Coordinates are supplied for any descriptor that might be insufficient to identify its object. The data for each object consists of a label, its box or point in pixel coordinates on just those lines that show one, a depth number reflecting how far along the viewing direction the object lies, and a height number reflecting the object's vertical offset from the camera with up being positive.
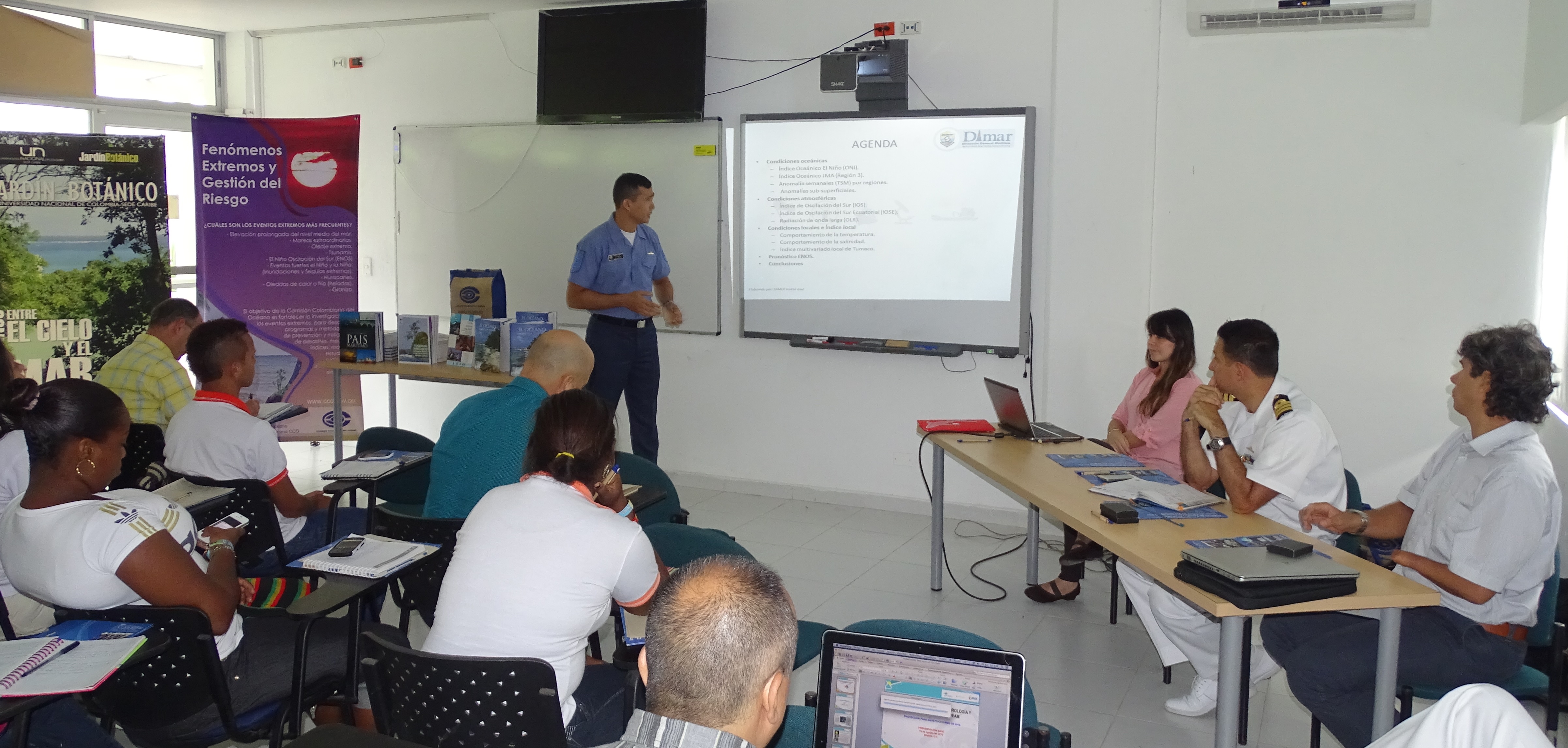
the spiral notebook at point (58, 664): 1.75 -0.69
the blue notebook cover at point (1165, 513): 2.96 -0.66
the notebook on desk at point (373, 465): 3.31 -0.63
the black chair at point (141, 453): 3.60 -0.63
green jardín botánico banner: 5.68 +0.14
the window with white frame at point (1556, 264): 4.18 +0.10
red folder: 4.32 -0.61
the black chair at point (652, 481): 3.26 -0.65
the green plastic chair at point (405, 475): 3.88 -0.75
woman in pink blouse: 4.00 -0.46
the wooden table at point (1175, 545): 2.32 -0.68
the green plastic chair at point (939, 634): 1.78 -0.64
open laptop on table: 4.11 -0.56
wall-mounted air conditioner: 4.44 +1.17
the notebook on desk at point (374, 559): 2.36 -0.67
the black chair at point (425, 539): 2.69 -0.70
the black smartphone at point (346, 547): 2.44 -0.65
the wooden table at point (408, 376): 5.43 -0.54
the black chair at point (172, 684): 2.09 -0.86
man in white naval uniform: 3.07 -0.54
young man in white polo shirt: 3.14 -0.50
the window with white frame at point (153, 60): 6.68 +1.43
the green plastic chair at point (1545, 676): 2.57 -0.99
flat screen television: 5.86 +1.23
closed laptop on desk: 2.28 -0.64
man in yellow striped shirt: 4.18 -0.41
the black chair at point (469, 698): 1.84 -0.77
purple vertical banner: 6.23 +0.22
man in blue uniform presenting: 5.49 -0.13
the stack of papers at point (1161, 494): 3.05 -0.64
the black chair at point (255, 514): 3.05 -0.72
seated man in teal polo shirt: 2.79 -0.47
